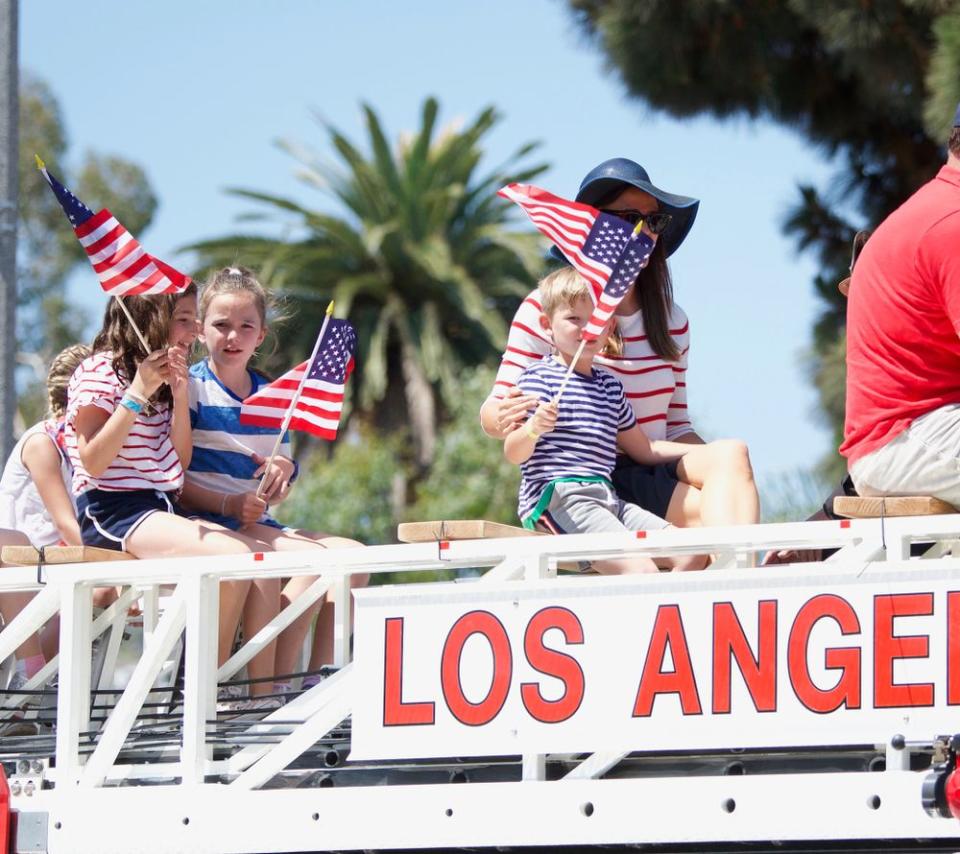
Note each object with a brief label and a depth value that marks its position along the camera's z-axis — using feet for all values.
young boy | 38.24
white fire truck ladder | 29.17
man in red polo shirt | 32.04
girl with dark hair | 38.58
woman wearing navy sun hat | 38.06
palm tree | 175.32
